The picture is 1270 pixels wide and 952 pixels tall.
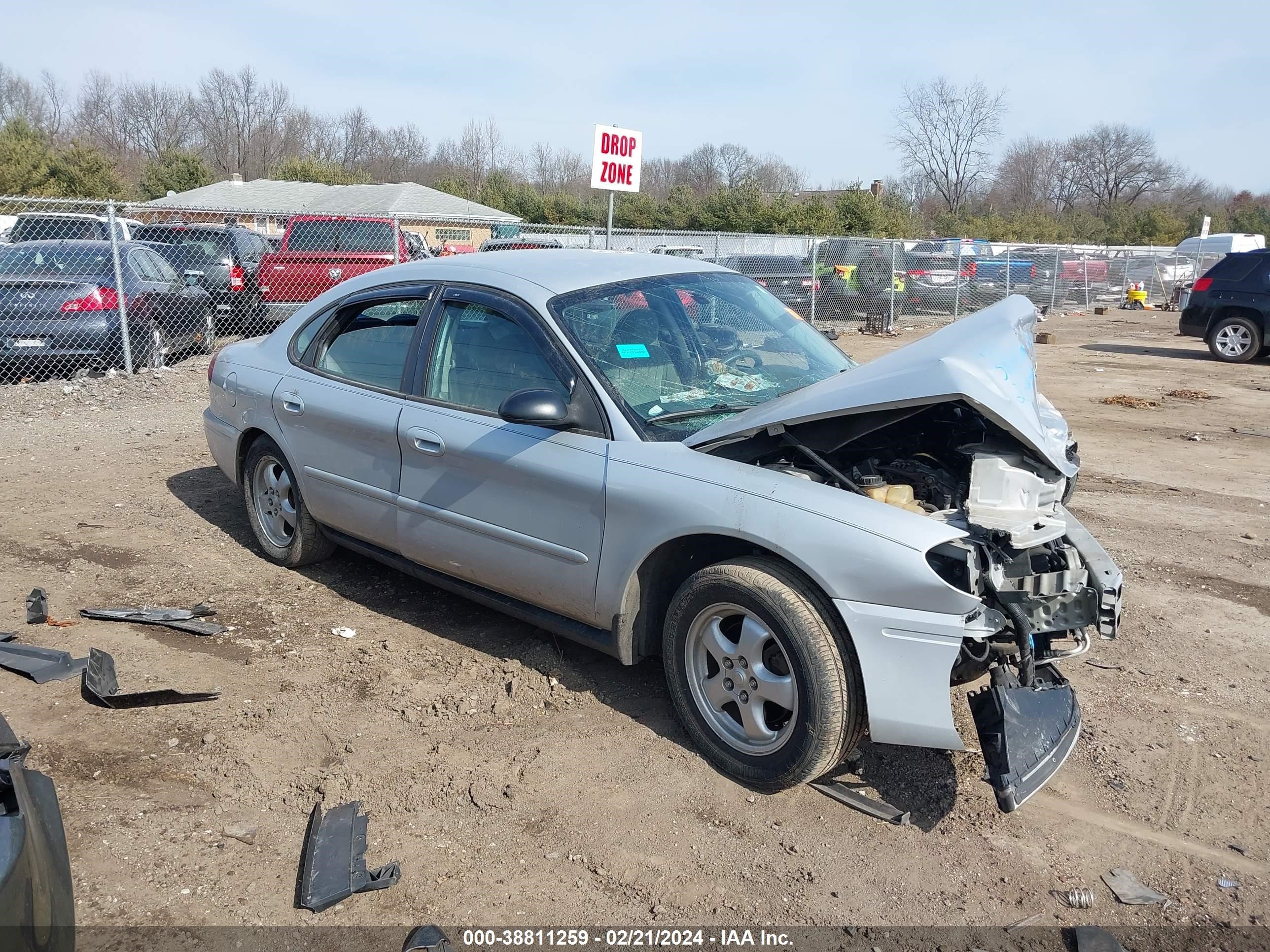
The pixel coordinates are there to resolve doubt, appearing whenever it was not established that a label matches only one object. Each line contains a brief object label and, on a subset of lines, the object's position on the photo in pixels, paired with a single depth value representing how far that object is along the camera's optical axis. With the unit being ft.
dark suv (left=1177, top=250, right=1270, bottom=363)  50.67
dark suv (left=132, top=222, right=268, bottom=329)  52.31
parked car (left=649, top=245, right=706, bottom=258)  59.26
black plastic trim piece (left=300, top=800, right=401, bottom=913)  9.63
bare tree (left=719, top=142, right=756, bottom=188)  218.38
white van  107.45
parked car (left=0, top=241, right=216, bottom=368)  35.55
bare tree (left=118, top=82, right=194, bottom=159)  228.22
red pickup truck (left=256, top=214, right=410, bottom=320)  48.21
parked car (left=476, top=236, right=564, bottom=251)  51.01
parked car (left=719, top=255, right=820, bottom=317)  61.26
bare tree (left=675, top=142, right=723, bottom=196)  220.43
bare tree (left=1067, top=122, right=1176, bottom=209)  216.95
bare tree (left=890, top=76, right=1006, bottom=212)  204.74
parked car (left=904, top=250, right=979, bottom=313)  71.15
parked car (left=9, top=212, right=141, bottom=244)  52.13
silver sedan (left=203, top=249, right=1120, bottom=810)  10.51
